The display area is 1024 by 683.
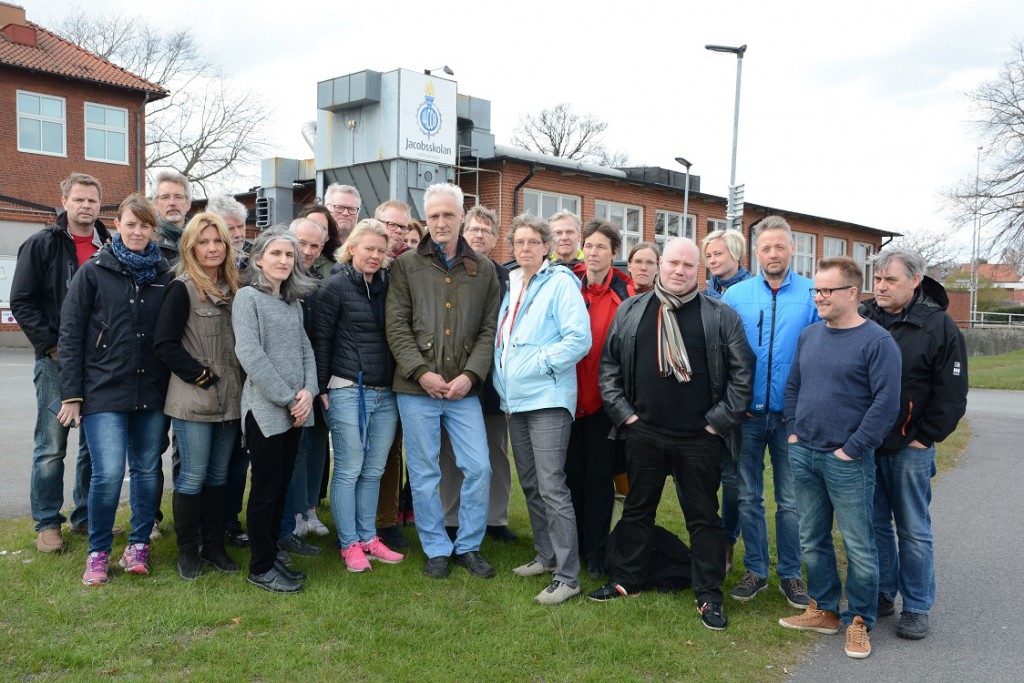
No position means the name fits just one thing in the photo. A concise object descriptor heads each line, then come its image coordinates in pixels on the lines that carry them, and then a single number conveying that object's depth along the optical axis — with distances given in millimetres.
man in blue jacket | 4617
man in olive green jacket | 4949
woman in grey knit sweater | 4539
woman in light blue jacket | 4750
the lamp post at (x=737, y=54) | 15898
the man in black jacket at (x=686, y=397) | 4453
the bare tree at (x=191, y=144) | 36406
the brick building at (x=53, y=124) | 24469
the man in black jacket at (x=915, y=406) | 4230
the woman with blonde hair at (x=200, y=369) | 4566
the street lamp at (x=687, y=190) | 22664
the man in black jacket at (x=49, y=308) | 5121
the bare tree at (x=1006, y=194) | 29609
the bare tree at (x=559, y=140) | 48438
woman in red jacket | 5047
